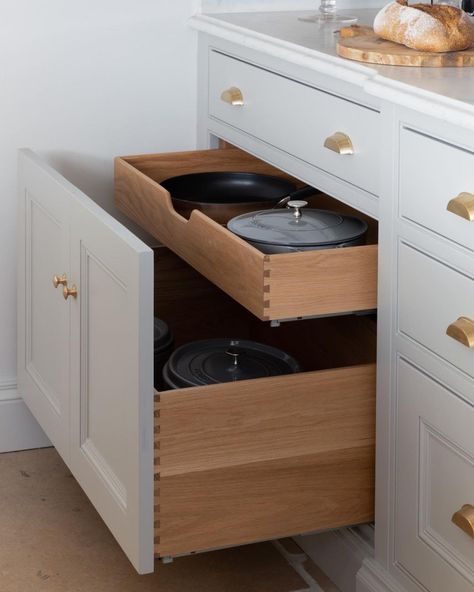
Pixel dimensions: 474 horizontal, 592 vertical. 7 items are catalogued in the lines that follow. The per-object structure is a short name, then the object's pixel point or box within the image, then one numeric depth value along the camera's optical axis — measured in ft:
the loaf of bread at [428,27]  10.46
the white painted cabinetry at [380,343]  9.68
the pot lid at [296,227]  10.71
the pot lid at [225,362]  11.45
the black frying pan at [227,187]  12.43
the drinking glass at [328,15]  12.47
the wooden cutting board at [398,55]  10.38
